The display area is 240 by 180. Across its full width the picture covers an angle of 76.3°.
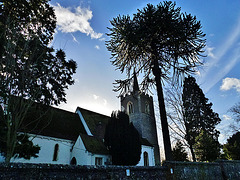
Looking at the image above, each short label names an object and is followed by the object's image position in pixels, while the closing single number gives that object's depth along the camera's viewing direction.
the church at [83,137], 16.23
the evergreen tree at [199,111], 22.95
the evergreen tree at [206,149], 17.75
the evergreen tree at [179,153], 22.08
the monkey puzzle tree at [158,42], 9.39
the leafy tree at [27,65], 6.57
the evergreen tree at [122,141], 17.62
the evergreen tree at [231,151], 21.16
